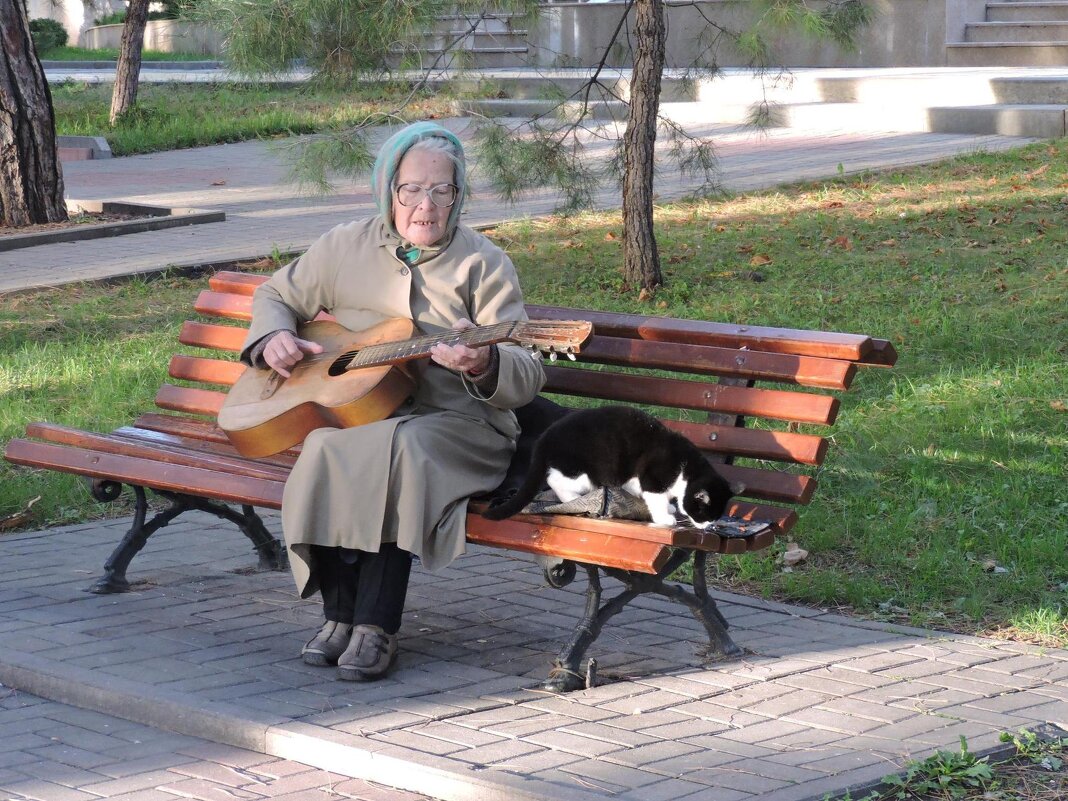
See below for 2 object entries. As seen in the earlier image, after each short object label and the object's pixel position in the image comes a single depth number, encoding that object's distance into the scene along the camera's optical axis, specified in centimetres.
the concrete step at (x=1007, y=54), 1678
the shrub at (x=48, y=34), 3559
